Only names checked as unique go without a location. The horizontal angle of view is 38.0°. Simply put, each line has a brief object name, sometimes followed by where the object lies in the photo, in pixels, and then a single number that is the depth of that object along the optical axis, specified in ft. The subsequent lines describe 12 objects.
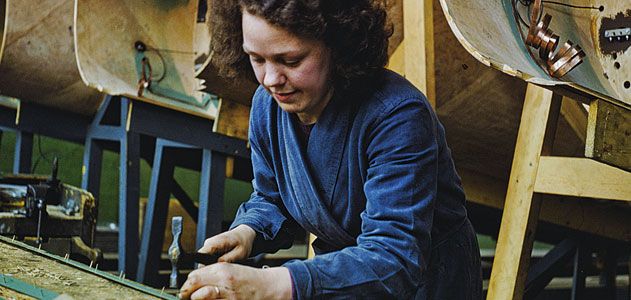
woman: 5.48
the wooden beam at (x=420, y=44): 9.71
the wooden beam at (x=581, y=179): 8.73
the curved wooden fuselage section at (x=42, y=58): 15.49
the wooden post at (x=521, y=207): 9.39
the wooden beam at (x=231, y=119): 12.73
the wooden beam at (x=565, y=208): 12.45
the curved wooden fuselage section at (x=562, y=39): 7.09
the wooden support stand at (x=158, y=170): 13.67
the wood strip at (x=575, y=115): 10.48
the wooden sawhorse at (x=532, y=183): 8.96
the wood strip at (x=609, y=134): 6.41
